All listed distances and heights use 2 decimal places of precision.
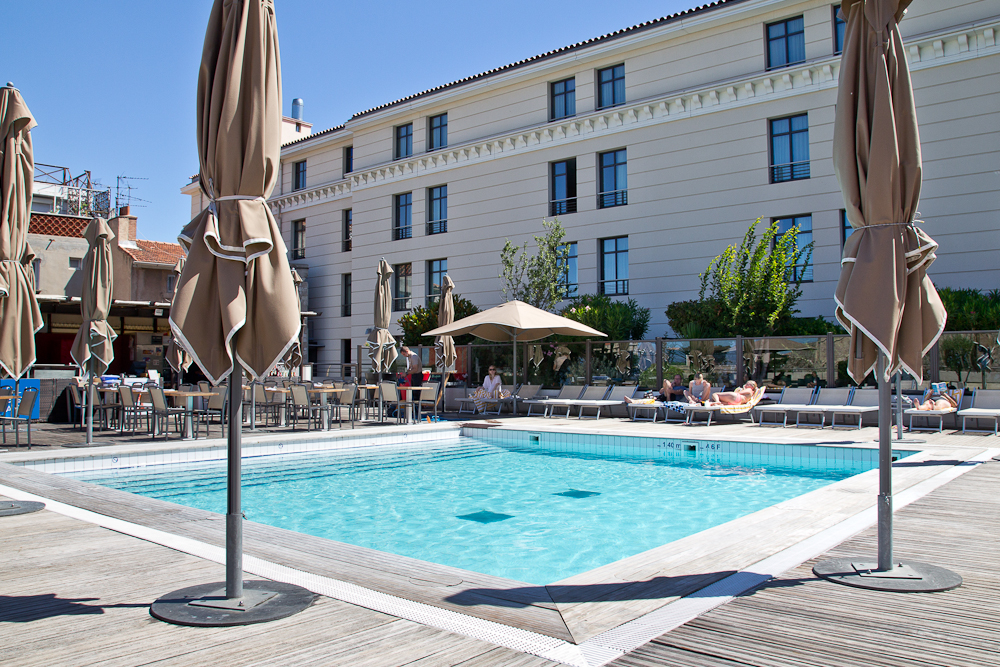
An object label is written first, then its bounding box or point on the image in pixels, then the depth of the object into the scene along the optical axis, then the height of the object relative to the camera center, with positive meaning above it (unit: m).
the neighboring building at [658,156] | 17.94 +6.82
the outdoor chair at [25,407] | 10.12 -0.63
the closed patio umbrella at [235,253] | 3.49 +0.57
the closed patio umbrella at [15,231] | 6.54 +1.29
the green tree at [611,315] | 20.33 +1.43
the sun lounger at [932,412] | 12.02 -0.88
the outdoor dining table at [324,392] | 13.53 -0.58
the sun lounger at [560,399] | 16.85 -0.90
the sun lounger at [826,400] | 13.38 -0.74
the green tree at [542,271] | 22.64 +3.12
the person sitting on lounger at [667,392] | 15.33 -0.65
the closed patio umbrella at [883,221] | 3.97 +0.84
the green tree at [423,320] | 24.55 +1.58
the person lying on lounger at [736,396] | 14.29 -0.69
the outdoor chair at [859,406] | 12.80 -0.82
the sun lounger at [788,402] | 13.73 -0.82
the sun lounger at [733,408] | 14.15 -0.93
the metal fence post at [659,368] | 16.27 -0.13
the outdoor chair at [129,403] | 12.38 -0.70
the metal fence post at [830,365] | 14.20 -0.05
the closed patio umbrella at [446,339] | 17.45 +0.61
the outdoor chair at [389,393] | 14.57 -0.63
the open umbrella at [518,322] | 15.82 +0.97
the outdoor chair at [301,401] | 13.12 -0.72
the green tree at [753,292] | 18.05 +1.89
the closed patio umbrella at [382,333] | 15.73 +0.70
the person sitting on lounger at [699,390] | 14.77 -0.59
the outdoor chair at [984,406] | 11.69 -0.78
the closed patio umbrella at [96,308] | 10.63 +0.89
